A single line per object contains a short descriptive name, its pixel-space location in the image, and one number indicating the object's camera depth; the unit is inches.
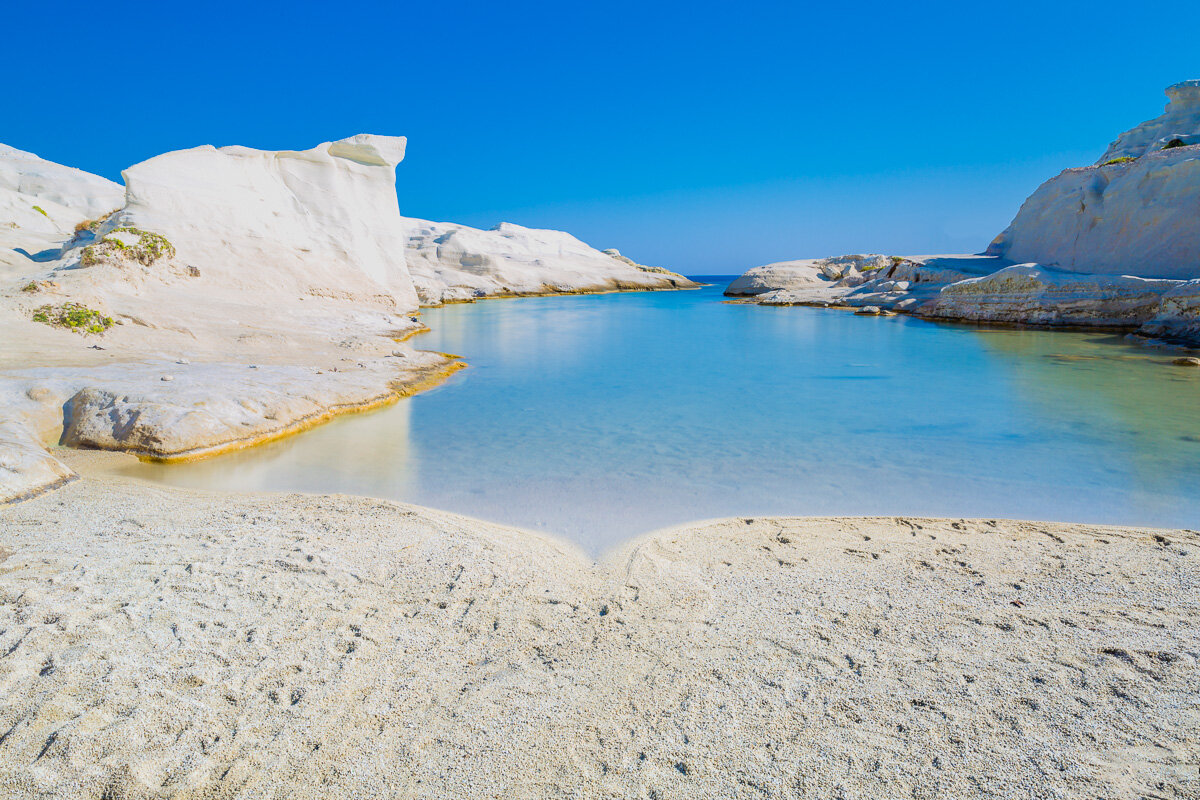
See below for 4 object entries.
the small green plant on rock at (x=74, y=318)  339.0
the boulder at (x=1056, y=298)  663.8
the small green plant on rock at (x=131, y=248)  445.1
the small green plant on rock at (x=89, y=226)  605.7
